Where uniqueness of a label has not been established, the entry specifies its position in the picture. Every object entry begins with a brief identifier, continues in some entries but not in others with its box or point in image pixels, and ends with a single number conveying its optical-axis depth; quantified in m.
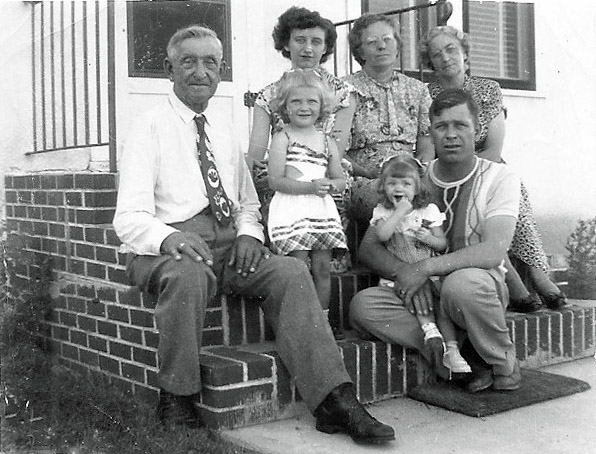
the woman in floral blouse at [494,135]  4.20
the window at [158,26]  5.17
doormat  3.15
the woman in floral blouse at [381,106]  4.18
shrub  5.27
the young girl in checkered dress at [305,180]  3.37
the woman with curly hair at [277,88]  3.83
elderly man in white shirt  2.77
